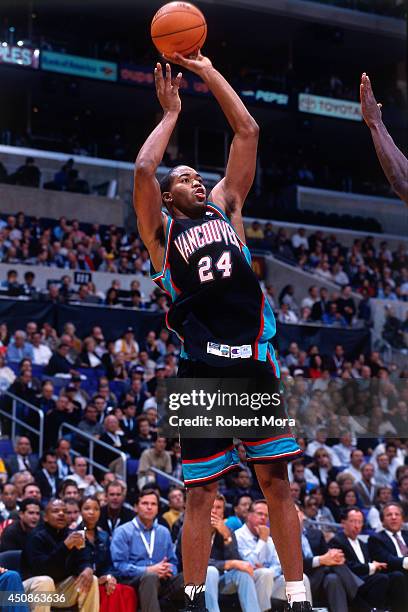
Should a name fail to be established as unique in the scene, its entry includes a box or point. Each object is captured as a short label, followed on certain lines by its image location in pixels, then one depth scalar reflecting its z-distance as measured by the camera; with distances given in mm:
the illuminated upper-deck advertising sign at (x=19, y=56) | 23062
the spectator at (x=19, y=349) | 14172
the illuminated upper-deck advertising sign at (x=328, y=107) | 26875
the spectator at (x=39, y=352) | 14352
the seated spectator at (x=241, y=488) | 11766
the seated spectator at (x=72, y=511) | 9000
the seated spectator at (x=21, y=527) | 8531
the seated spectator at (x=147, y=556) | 8531
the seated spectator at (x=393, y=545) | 9609
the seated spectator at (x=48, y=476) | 10812
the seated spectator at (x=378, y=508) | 11766
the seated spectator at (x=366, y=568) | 9414
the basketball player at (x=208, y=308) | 4895
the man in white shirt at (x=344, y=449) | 13992
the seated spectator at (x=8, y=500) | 9641
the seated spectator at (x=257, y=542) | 9516
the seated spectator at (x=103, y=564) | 8375
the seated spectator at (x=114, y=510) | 9562
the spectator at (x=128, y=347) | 15429
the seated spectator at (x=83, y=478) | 10980
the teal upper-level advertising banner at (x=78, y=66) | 23812
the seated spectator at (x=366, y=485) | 12743
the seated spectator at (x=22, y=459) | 11320
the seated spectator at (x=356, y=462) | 13500
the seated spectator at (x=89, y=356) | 14648
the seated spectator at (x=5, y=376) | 13109
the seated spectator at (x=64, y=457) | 11375
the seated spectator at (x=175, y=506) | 10492
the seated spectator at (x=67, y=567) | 7988
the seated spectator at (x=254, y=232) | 23719
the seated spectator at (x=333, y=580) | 9219
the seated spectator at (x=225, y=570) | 8617
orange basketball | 5434
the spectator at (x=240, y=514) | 10070
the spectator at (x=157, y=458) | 12195
